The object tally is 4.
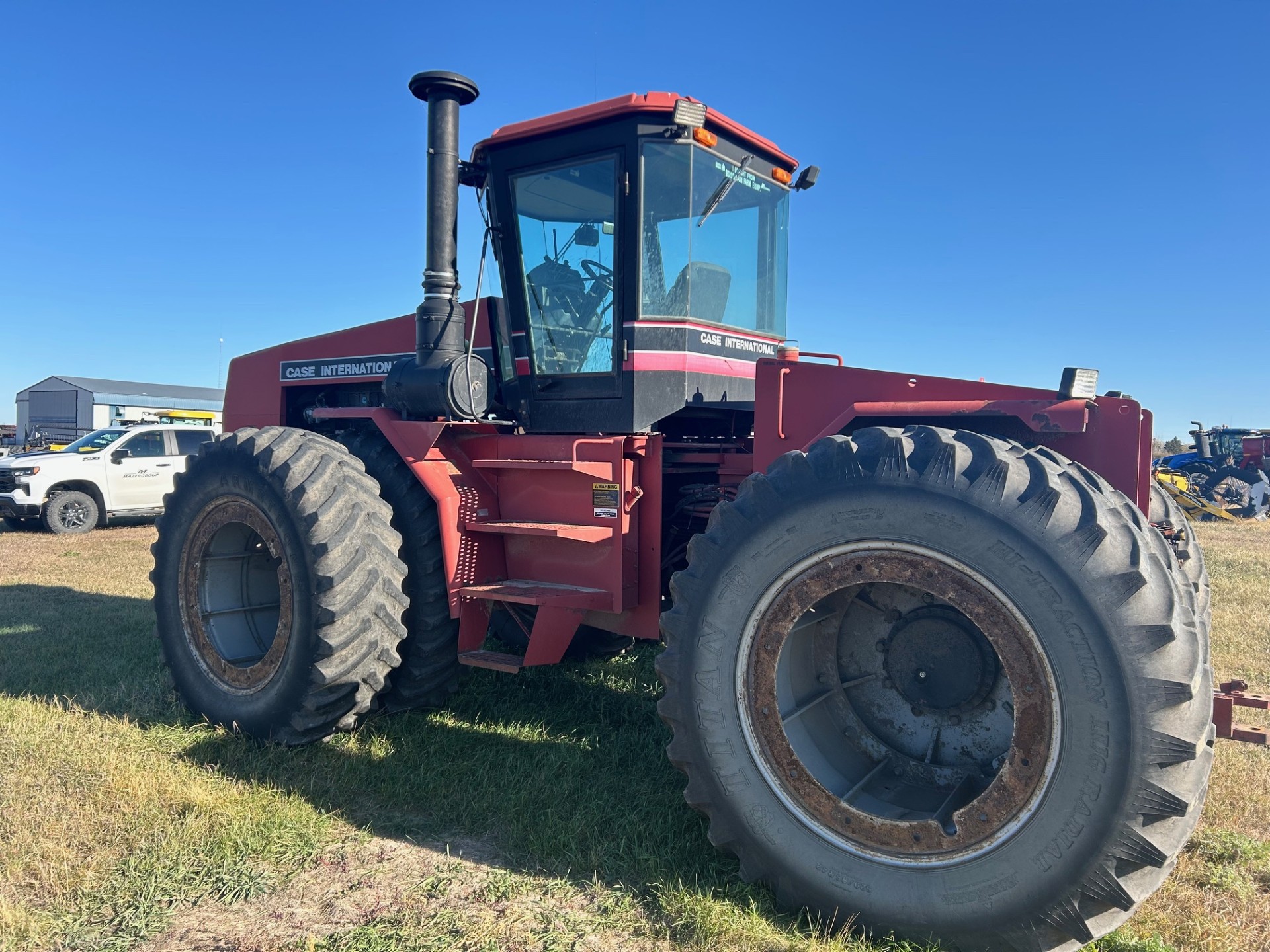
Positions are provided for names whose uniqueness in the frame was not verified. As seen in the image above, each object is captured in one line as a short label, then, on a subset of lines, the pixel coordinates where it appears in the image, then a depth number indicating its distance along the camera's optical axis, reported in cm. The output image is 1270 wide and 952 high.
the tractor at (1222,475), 1791
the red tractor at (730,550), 238
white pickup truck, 1314
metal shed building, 4303
